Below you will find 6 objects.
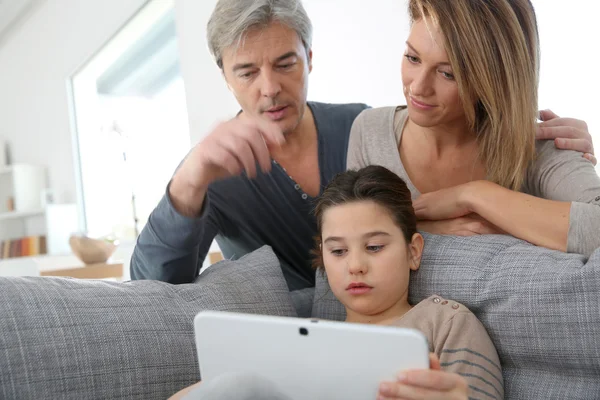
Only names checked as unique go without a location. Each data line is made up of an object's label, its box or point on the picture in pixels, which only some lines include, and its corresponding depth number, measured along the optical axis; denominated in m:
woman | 1.23
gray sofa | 0.98
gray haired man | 1.58
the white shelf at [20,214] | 6.79
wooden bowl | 3.78
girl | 1.07
